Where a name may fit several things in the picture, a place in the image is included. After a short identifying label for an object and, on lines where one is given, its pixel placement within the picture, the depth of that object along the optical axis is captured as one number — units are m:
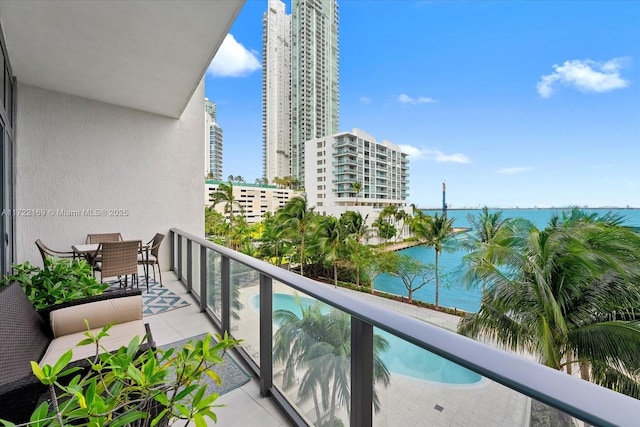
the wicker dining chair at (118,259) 3.82
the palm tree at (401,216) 35.84
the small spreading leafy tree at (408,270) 22.73
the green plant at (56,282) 2.24
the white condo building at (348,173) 40.69
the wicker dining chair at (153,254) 4.63
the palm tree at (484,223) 17.72
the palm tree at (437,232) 22.69
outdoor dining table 4.09
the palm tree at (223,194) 26.31
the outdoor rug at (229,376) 2.12
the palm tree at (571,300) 5.54
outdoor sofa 1.17
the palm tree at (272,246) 24.44
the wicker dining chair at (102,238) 4.90
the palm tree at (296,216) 22.56
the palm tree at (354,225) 25.55
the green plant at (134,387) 0.57
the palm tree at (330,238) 22.11
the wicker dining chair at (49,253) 3.94
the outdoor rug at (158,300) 3.68
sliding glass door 3.29
